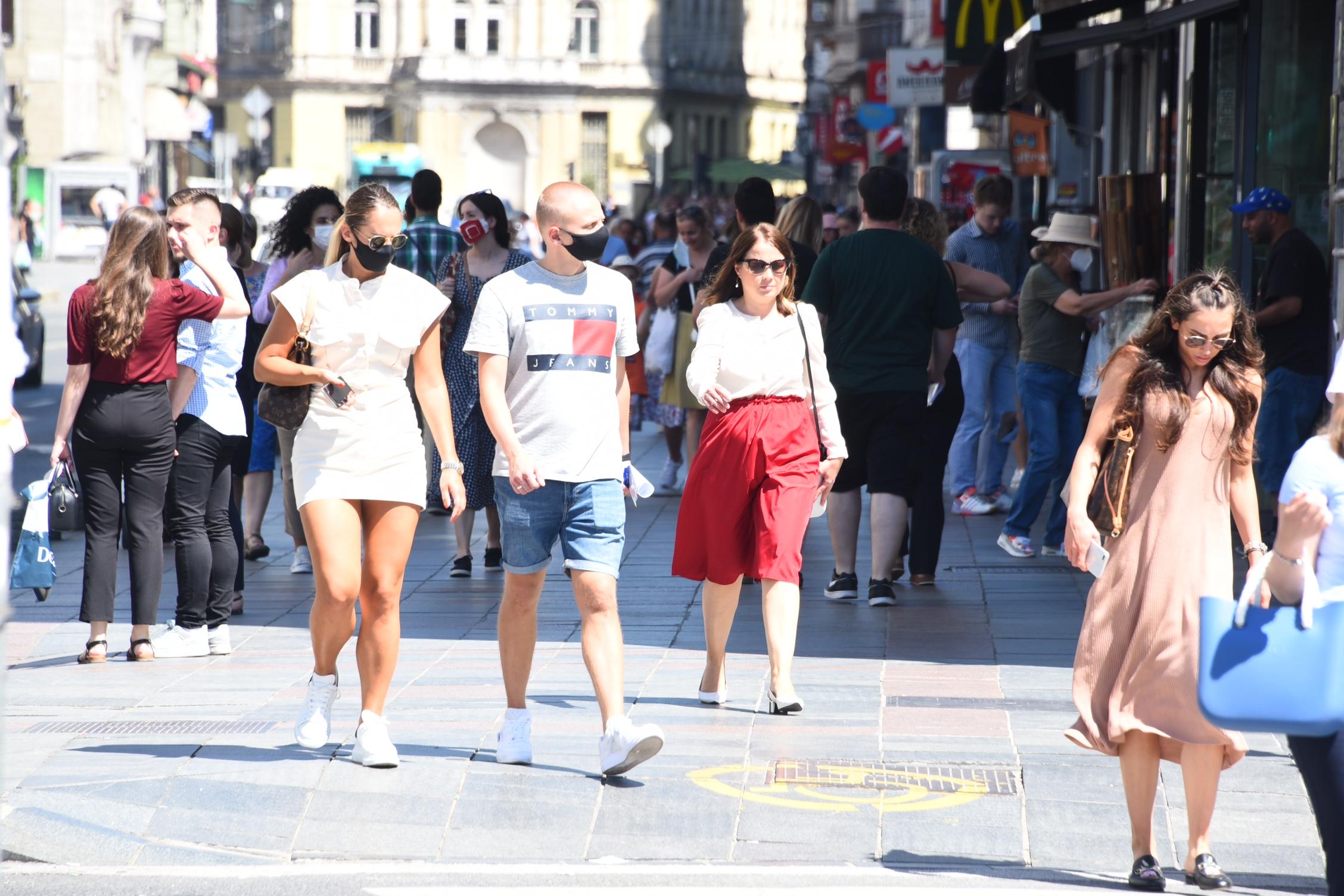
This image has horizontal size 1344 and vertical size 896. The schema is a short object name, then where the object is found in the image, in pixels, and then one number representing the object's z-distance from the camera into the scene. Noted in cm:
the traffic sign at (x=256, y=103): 10175
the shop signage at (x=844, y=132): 8406
